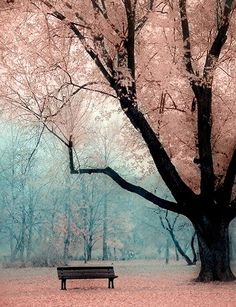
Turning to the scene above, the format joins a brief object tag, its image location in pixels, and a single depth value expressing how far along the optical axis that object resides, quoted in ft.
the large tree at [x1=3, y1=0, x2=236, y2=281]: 51.93
